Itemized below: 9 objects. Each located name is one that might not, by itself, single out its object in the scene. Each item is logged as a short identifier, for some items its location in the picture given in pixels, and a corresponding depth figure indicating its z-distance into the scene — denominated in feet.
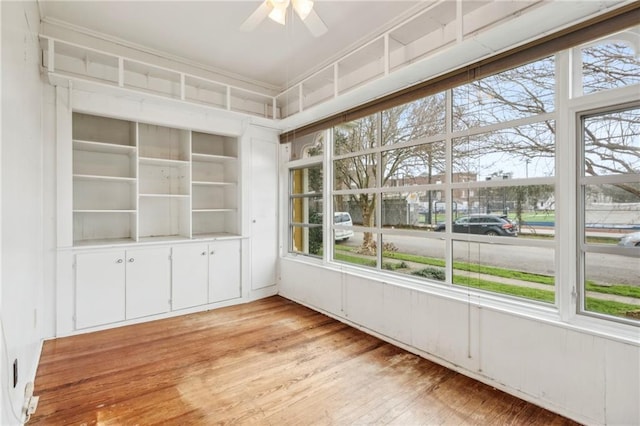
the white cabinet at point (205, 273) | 12.35
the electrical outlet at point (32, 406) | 6.39
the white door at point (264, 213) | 14.40
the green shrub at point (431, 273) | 9.25
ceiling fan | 6.65
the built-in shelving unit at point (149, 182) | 11.74
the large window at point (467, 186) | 7.27
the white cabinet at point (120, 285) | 10.44
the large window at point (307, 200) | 13.52
